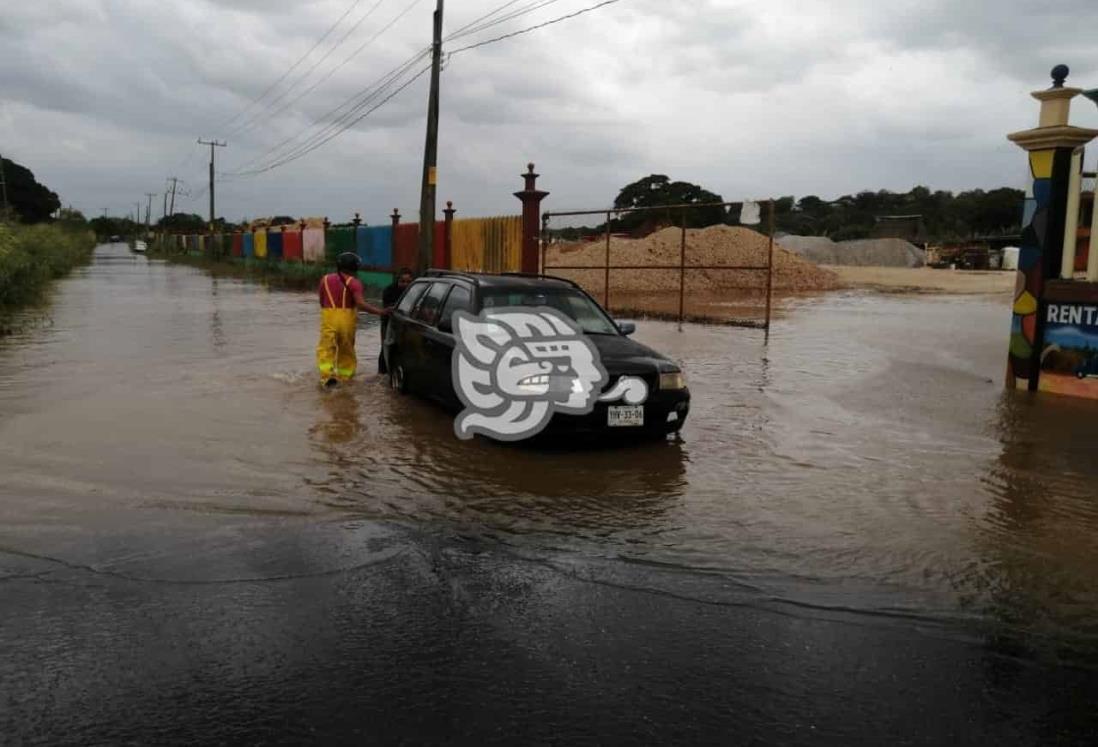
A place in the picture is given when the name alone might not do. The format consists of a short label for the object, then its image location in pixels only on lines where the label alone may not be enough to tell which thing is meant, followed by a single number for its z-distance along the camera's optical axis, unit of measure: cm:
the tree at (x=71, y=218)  9961
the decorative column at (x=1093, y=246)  966
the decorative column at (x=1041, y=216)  991
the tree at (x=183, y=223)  13000
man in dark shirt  1101
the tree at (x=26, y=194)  8375
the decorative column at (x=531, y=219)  1845
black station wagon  703
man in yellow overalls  968
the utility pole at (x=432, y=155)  2102
